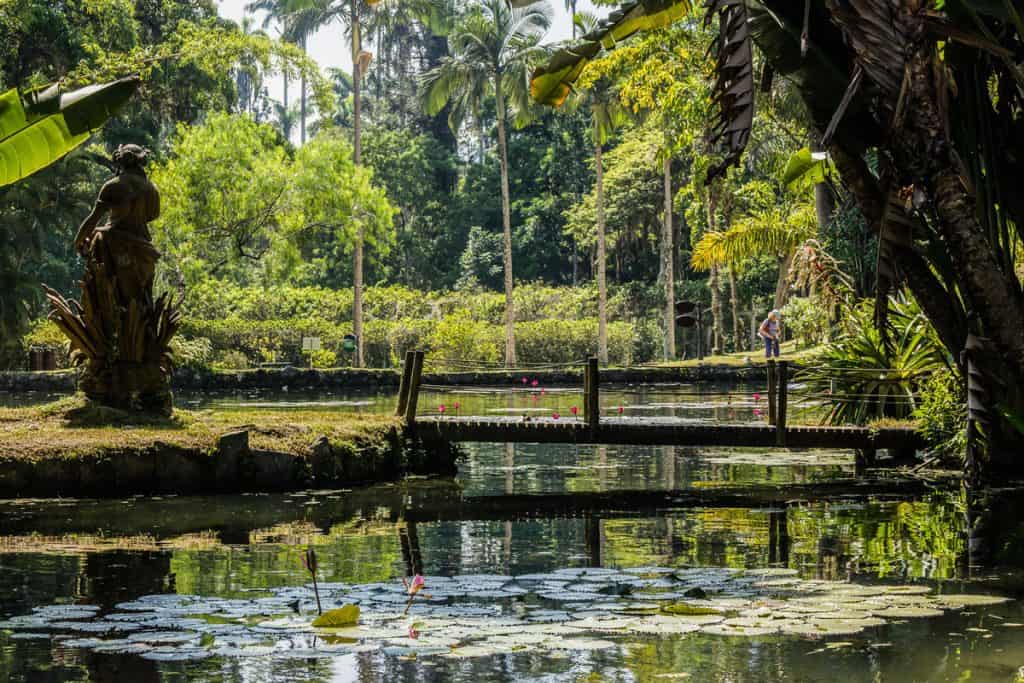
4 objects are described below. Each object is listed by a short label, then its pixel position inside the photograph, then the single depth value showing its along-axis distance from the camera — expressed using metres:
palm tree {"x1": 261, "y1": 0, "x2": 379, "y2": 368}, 44.44
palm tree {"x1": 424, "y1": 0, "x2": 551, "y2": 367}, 43.59
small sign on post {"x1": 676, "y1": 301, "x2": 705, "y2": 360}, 39.09
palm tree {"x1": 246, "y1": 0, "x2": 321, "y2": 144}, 45.62
